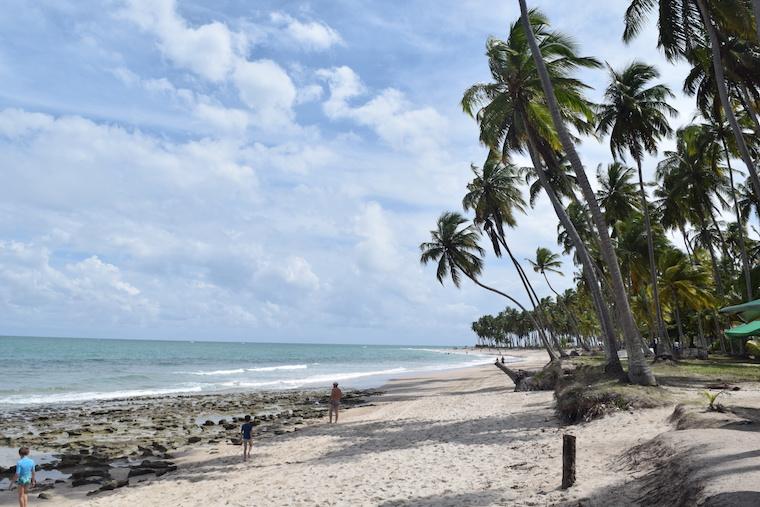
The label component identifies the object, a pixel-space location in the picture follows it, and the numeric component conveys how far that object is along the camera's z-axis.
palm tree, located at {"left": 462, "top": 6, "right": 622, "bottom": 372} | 16.78
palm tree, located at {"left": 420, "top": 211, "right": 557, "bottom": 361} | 33.69
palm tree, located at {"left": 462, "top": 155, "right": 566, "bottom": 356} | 30.39
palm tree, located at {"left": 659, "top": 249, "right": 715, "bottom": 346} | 30.47
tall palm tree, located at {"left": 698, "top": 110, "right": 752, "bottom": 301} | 23.62
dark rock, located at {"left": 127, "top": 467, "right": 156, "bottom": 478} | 12.22
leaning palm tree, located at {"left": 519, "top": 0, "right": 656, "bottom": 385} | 13.87
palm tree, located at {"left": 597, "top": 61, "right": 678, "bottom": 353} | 23.61
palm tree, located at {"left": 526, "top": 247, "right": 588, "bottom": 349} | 45.59
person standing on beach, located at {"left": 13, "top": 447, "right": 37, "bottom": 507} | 9.34
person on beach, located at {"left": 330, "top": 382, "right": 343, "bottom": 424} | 18.30
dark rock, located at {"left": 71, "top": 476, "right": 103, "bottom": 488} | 11.59
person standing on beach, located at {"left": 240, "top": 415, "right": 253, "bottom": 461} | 12.83
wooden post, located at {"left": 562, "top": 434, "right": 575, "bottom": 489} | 7.19
